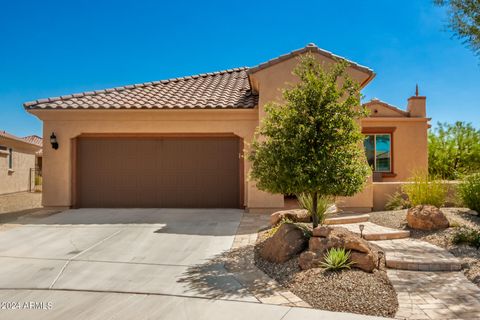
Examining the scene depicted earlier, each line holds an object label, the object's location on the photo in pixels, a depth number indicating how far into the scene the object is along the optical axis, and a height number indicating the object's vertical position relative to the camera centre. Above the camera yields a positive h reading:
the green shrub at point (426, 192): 8.74 -0.62
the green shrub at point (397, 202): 9.74 -1.00
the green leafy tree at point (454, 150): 18.53 +1.14
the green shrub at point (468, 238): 6.27 -1.36
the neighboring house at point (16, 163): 19.00 +0.49
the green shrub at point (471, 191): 8.54 -0.60
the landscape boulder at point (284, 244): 5.68 -1.35
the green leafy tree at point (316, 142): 5.93 +0.51
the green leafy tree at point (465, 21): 6.94 +3.34
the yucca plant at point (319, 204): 6.77 -0.72
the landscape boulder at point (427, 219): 7.35 -1.14
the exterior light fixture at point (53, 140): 11.16 +1.05
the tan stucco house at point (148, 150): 11.21 +0.73
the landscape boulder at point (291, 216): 7.95 -1.16
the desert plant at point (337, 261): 4.89 -1.39
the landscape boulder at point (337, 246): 4.97 -1.28
